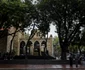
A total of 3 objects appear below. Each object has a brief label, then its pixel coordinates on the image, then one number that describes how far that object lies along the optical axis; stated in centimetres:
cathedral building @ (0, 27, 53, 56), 2335
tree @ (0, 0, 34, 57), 1248
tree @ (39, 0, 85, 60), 1457
